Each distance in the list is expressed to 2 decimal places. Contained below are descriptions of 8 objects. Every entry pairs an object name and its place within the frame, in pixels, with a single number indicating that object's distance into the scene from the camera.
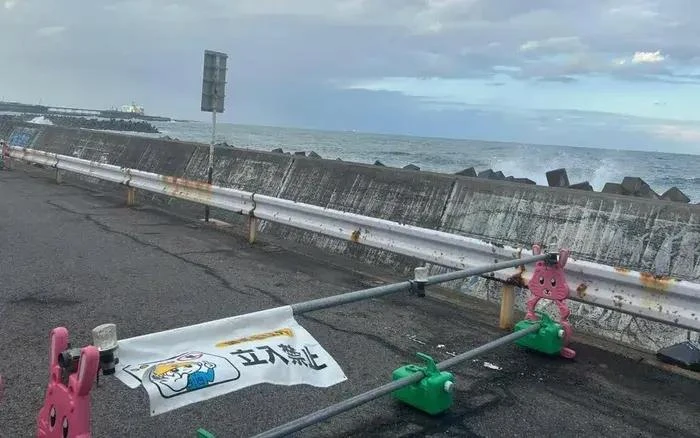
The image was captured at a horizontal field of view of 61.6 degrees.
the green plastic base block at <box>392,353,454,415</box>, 3.83
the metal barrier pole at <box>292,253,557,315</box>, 3.28
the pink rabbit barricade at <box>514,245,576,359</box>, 5.08
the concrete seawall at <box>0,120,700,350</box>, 6.11
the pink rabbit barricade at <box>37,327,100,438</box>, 2.29
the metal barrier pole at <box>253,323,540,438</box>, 2.84
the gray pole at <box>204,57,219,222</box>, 11.24
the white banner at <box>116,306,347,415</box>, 2.51
